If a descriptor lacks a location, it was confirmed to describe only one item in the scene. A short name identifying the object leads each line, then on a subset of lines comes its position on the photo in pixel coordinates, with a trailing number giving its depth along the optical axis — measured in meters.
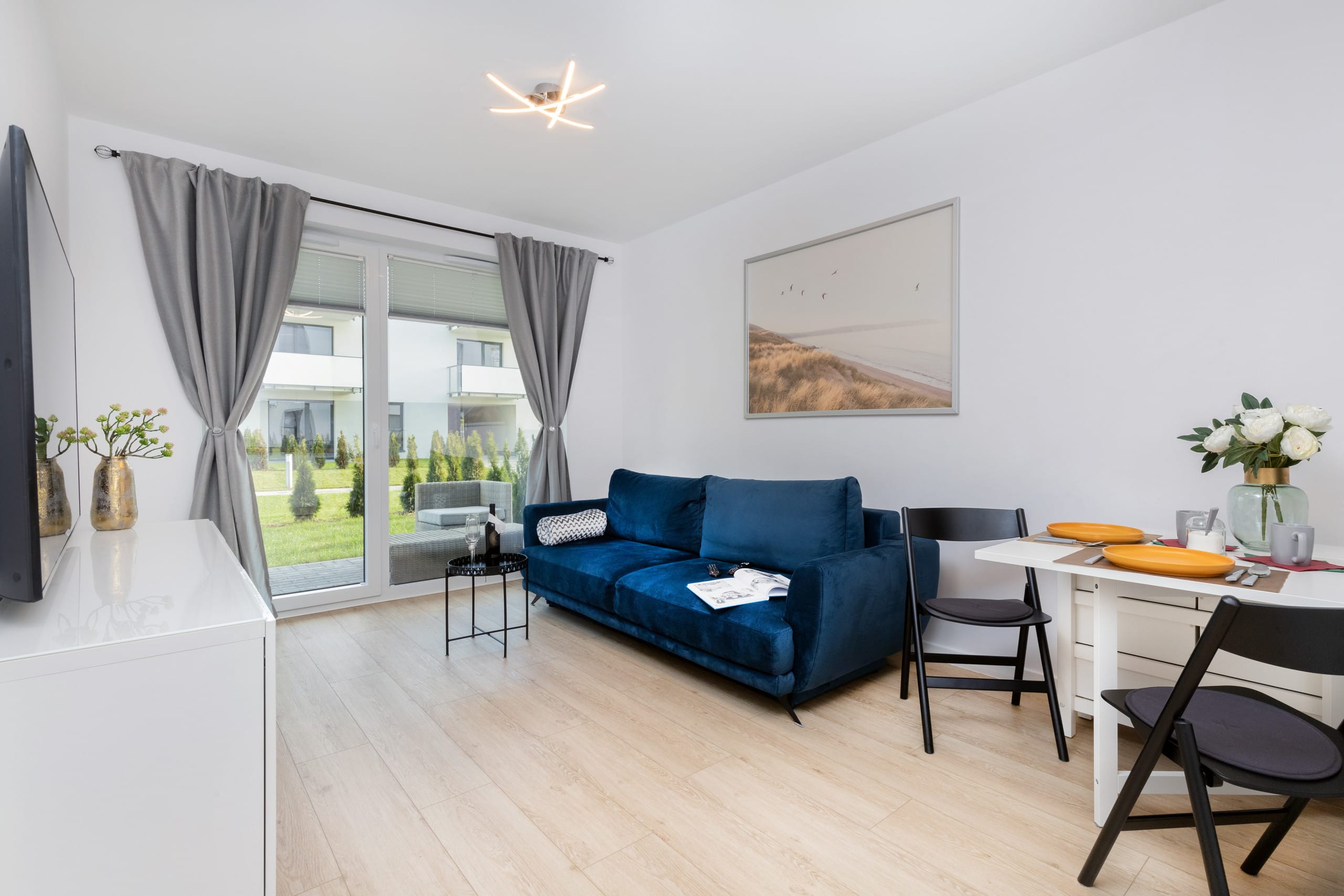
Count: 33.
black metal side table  3.11
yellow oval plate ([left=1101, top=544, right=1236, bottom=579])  1.62
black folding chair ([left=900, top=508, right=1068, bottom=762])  2.27
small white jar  1.89
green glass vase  1.92
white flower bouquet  1.87
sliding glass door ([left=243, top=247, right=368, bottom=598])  3.81
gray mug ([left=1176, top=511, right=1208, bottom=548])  2.12
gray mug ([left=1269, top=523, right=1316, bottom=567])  1.75
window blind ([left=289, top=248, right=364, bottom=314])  3.89
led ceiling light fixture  2.72
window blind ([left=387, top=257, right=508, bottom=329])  4.30
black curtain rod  3.19
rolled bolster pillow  3.99
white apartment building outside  3.87
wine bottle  3.41
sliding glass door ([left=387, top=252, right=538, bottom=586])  4.30
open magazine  2.73
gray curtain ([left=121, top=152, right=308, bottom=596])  3.32
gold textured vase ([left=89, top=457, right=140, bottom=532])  2.31
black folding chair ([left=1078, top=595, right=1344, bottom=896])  1.18
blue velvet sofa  2.50
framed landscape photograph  3.15
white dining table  1.54
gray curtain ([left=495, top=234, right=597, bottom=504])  4.63
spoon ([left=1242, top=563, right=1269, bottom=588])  1.60
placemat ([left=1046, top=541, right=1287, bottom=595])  1.55
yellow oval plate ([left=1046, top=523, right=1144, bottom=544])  2.19
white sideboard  0.87
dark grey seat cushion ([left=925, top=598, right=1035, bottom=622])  2.30
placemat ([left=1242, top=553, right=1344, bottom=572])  1.76
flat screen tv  1.03
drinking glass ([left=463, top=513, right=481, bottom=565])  3.28
